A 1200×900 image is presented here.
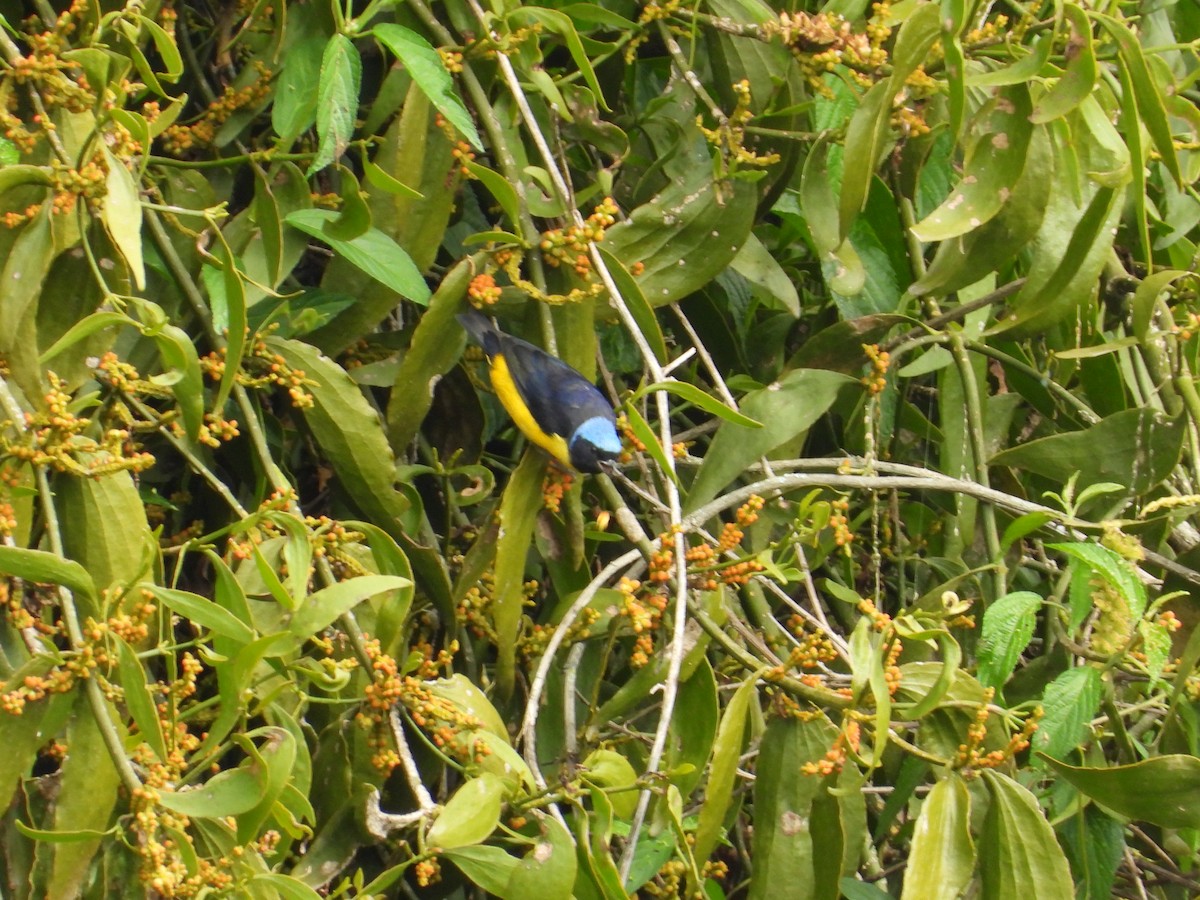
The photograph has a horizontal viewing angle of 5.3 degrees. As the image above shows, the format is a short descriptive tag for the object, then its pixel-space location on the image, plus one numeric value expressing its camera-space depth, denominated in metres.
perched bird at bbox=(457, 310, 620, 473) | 6.34
